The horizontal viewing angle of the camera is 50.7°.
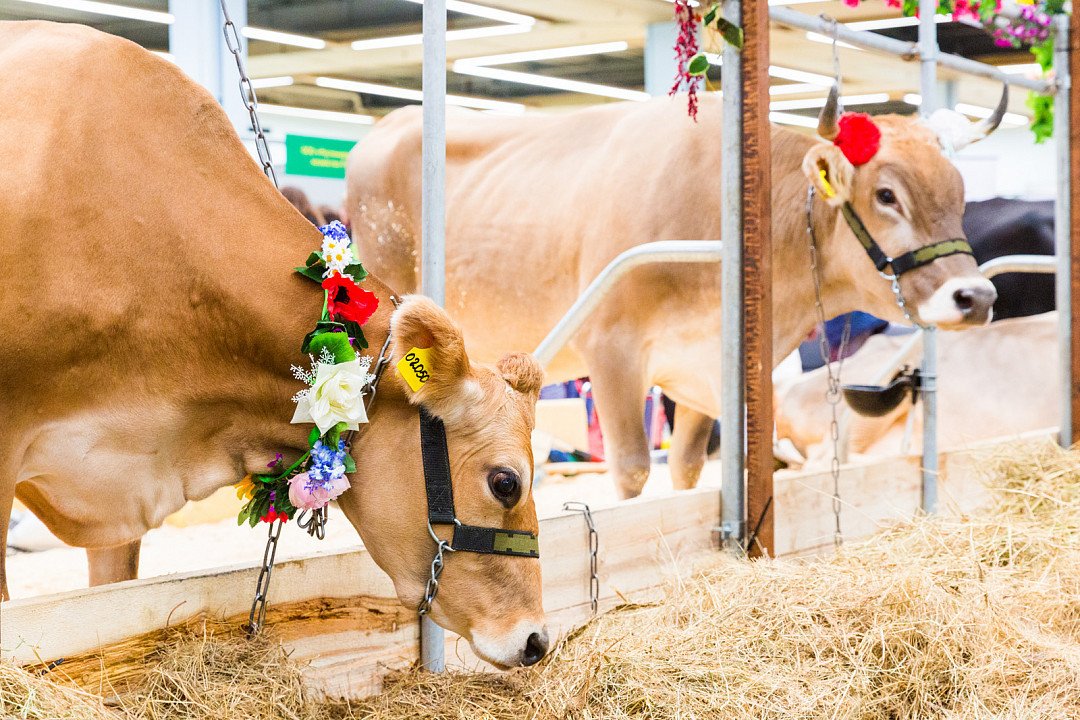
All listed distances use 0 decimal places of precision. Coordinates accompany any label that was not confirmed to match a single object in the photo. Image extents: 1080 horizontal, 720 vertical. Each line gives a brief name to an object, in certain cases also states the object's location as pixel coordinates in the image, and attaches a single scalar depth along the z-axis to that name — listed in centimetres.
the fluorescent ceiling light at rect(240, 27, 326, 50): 820
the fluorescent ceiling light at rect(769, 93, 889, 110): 1295
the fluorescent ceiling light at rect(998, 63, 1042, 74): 1188
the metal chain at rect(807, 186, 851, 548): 329
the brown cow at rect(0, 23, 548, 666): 196
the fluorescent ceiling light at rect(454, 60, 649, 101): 1003
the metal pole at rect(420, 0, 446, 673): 234
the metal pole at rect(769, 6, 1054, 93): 321
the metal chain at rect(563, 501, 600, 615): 266
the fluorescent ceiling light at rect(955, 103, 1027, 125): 1553
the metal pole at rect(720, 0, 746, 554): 301
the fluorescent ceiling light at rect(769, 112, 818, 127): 1269
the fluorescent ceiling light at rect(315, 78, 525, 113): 923
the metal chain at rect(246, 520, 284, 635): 210
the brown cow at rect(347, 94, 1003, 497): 357
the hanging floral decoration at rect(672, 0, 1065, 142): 287
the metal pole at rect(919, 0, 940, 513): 379
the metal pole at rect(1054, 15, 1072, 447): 445
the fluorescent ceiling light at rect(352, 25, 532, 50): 852
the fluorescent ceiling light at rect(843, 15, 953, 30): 941
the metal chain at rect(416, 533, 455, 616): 201
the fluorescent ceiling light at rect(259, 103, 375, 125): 879
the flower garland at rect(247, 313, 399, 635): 205
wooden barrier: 190
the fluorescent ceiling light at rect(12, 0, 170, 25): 575
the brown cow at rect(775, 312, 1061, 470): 588
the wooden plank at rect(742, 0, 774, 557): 298
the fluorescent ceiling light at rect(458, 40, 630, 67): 950
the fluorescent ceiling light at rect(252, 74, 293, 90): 887
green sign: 496
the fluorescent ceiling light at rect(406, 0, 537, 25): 786
